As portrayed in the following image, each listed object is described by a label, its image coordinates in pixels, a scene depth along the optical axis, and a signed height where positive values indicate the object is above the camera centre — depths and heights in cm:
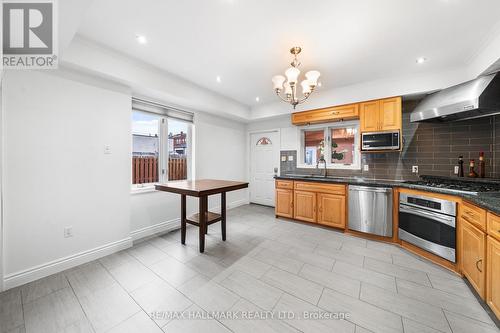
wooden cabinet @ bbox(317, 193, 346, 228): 338 -80
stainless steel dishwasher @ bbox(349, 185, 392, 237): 295 -70
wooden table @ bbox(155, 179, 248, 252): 247 -35
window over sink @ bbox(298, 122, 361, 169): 392 +47
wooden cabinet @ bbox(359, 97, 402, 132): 311 +88
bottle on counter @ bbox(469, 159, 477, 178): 270 -5
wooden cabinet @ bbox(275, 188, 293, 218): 401 -79
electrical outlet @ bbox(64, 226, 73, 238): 227 -80
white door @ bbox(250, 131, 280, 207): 511 +6
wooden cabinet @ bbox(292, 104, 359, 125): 353 +104
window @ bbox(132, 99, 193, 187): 323 +41
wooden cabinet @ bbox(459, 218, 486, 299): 167 -85
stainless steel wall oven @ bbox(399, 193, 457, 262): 221 -73
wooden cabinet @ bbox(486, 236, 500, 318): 146 -87
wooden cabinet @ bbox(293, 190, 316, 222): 371 -79
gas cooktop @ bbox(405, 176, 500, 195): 215 -24
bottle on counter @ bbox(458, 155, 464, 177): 284 +0
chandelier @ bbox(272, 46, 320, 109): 229 +107
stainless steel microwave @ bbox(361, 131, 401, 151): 311 +44
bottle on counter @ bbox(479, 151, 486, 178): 266 +1
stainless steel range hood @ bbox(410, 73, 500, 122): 210 +79
